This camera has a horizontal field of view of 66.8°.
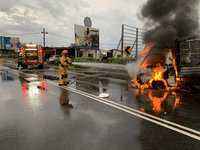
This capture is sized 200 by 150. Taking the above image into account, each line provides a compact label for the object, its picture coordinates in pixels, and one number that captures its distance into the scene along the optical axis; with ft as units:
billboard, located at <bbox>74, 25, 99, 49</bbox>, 99.41
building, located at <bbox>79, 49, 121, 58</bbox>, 116.47
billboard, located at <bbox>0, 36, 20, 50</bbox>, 222.19
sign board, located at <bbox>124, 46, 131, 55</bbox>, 44.07
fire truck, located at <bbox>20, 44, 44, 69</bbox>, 55.52
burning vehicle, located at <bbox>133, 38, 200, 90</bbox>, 19.74
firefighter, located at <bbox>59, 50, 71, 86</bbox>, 25.35
